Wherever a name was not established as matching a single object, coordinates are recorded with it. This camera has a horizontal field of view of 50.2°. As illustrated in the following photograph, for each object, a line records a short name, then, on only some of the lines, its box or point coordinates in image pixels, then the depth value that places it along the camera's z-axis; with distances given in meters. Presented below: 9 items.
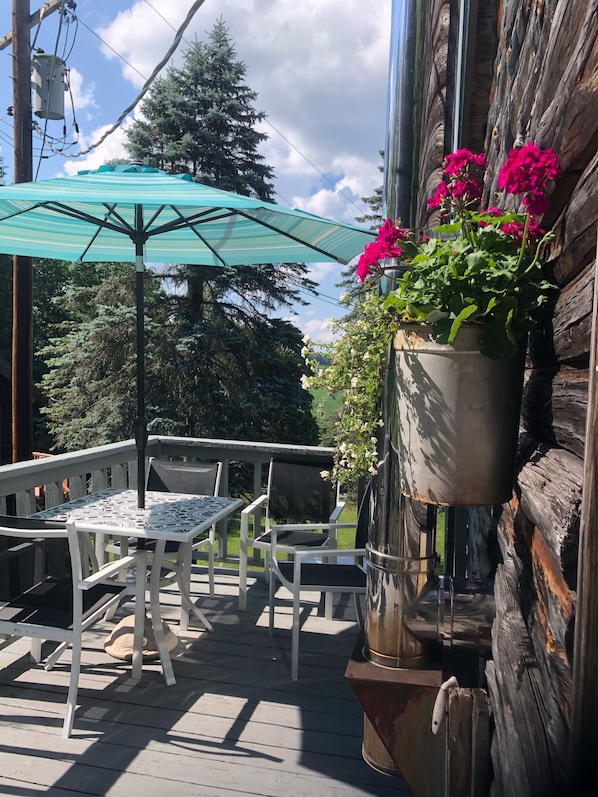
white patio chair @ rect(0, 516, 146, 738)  2.38
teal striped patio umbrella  2.47
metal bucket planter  1.31
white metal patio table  2.77
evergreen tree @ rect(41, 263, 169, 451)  12.37
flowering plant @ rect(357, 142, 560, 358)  1.18
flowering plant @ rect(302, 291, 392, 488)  1.79
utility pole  6.69
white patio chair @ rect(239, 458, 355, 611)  3.85
